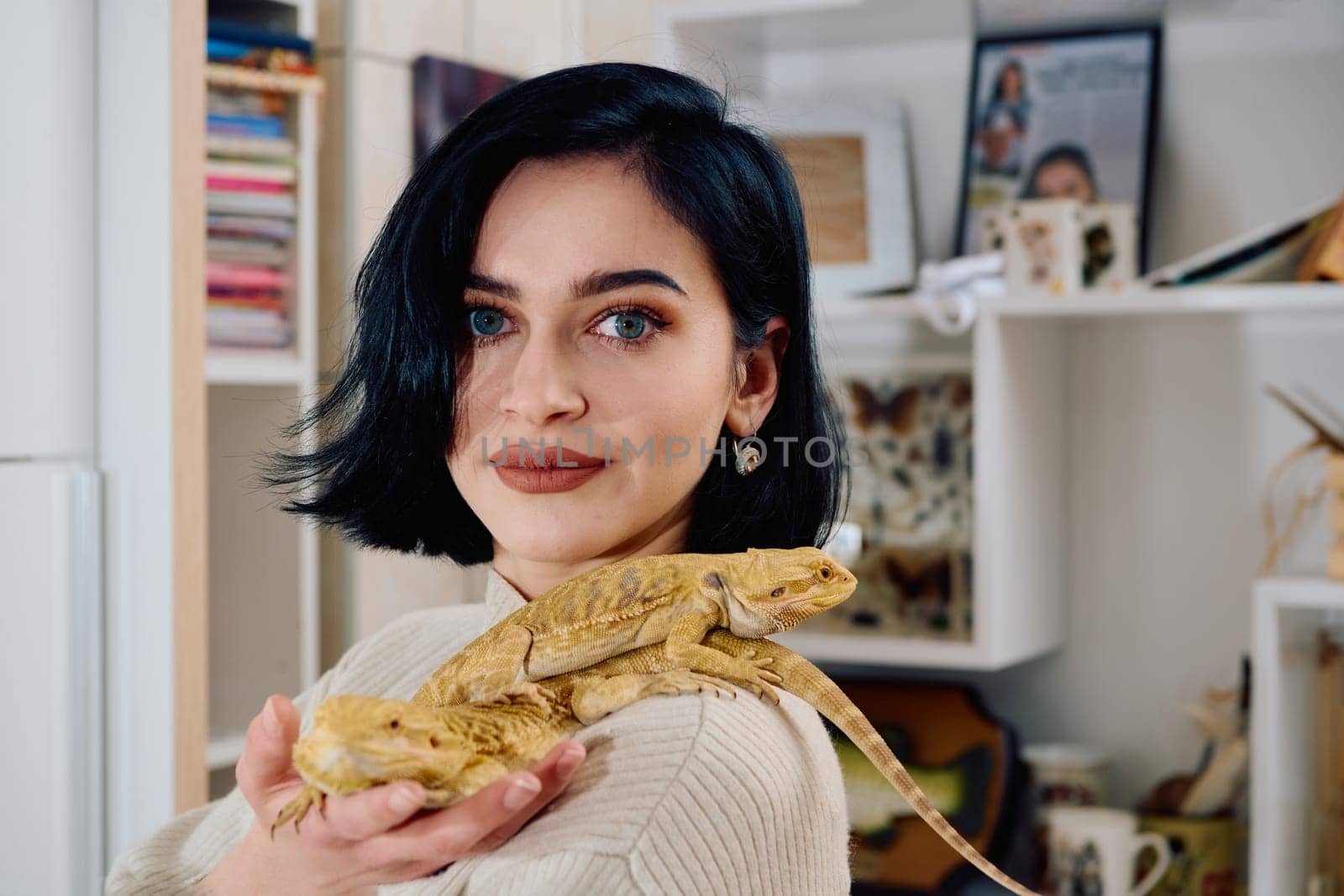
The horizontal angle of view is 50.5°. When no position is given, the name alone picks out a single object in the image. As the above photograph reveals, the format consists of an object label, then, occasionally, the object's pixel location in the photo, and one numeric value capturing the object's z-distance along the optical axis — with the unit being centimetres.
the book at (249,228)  184
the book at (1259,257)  182
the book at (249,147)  183
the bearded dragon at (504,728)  53
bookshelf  184
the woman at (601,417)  65
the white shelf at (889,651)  197
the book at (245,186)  183
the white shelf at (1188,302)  175
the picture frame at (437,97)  206
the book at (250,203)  183
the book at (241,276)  184
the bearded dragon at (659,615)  66
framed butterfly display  199
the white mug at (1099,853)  193
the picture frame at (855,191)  216
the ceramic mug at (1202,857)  196
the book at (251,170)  183
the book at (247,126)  183
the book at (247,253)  184
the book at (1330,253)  175
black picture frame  209
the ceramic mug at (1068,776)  205
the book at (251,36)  179
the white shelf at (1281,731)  176
